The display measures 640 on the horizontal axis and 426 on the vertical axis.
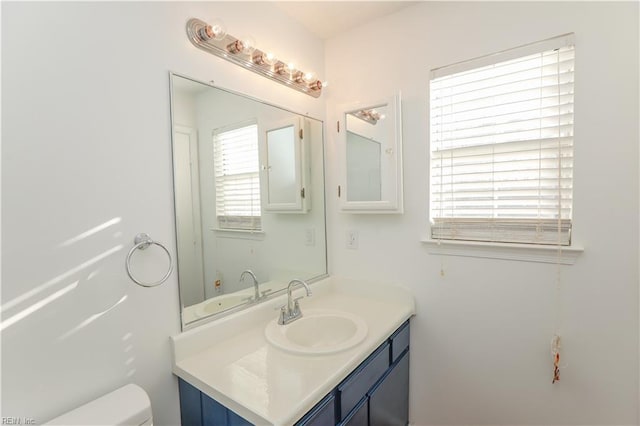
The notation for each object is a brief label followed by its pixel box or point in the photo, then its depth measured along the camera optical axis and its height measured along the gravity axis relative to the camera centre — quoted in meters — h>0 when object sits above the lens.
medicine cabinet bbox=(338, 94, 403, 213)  1.63 +0.24
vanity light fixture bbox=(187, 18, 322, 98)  1.24 +0.68
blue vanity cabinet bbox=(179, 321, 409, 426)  1.02 -0.77
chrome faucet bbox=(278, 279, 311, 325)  1.48 -0.55
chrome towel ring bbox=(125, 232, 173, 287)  1.03 -0.15
